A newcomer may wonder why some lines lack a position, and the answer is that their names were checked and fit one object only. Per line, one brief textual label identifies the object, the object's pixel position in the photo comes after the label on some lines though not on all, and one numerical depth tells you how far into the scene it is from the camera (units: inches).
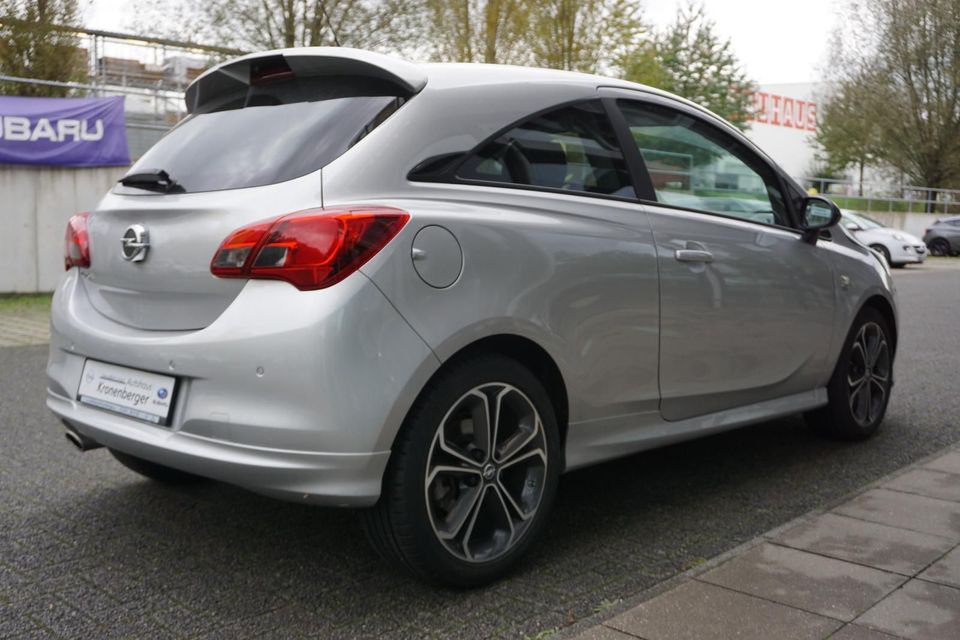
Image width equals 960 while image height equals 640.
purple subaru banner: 527.5
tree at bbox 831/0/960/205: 1692.9
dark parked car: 1302.9
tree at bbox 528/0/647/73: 833.5
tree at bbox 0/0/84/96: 621.0
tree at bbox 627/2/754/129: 1638.8
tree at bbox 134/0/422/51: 759.7
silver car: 116.4
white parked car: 1011.3
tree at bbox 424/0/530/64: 792.9
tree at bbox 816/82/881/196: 1801.2
